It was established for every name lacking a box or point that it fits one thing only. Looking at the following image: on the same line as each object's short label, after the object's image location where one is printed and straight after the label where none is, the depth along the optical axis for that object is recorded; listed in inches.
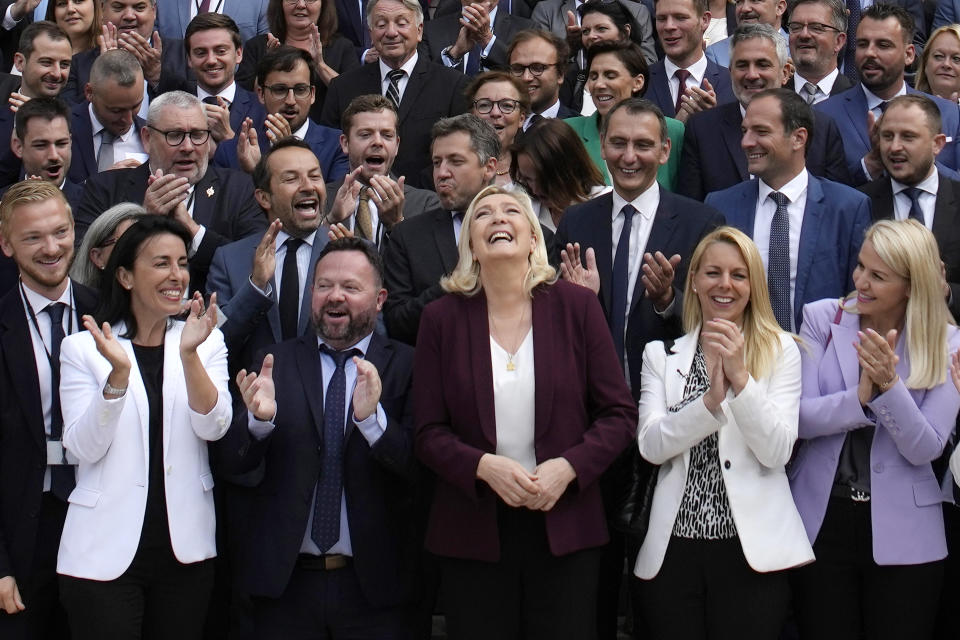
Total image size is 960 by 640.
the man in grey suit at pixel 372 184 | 505.7
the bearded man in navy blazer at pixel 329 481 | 394.6
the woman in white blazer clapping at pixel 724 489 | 381.4
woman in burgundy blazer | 377.7
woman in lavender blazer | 390.3
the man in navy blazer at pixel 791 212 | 468.4
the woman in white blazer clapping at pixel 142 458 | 382.0
